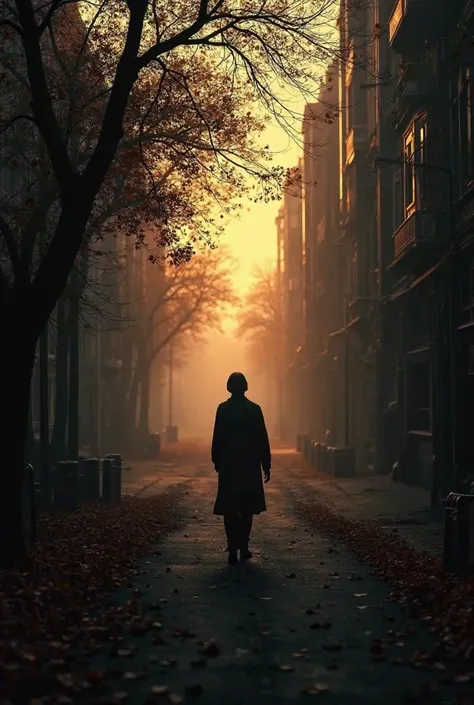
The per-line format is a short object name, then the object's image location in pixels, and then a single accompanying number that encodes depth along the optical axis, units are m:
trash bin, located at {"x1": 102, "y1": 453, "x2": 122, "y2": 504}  22.53
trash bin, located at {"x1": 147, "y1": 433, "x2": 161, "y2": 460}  51.77
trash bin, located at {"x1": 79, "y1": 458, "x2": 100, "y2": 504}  22.67
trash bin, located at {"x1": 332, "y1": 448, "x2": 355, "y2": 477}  33.97
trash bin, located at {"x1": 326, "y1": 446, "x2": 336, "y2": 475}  34.78
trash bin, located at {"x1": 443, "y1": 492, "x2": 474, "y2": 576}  10.73
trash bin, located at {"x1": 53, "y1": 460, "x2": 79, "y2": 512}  19.66
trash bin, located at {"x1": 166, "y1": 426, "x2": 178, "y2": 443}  70.69
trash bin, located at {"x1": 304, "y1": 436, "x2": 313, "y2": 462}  44.04
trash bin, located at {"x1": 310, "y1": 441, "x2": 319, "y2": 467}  40.53
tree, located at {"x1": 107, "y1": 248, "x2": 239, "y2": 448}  52.44
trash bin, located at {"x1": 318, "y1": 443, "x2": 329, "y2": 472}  36.81
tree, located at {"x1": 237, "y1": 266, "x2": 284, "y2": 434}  79.50
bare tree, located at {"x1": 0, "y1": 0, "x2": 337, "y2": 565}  10.92
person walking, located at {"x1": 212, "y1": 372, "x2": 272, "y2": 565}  11.98
